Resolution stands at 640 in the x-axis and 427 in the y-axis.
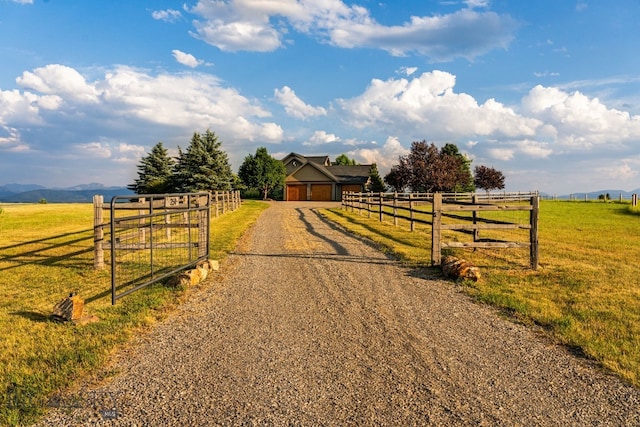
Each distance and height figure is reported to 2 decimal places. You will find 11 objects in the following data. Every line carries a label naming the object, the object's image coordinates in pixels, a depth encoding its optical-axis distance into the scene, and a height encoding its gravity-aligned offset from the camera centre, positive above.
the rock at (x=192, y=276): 8.06 -1.63
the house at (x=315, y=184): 60.66 +2.23
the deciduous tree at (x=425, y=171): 56.72 +4.18
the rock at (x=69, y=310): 5.71 -1.62
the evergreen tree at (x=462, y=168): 67.62 +5.98
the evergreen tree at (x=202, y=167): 41.03 +3.24
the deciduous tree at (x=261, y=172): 57.91 +3.84
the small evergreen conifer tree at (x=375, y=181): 62.98 +2.99
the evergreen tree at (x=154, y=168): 55.38 +4.07
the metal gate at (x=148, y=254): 7.59 -1.61
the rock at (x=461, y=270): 8.33 -1.47
